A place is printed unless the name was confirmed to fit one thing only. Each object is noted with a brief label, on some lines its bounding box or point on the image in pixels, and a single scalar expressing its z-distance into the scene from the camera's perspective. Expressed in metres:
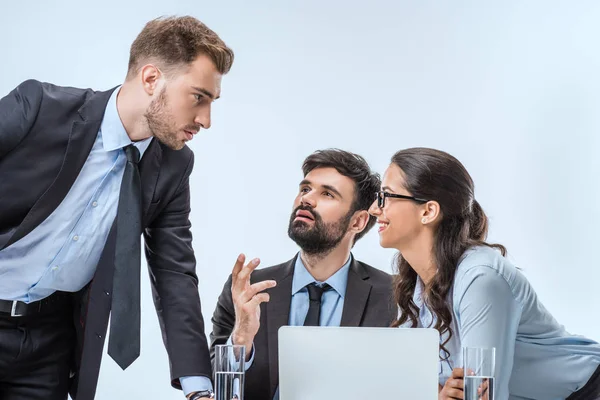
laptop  3.24
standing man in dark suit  3.61
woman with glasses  3.77
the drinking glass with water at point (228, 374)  3.27
